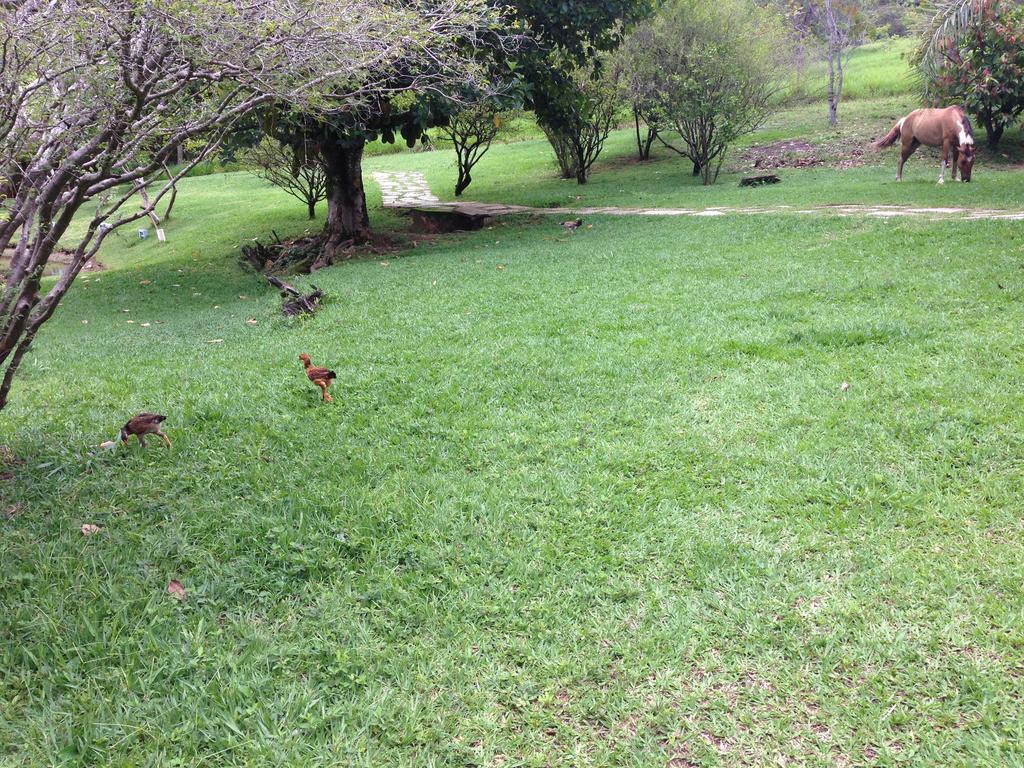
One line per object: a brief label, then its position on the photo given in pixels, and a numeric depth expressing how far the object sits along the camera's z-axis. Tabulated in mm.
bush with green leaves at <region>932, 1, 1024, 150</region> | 15477
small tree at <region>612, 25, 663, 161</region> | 17453
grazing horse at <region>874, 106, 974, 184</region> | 12961
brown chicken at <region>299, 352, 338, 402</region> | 4469
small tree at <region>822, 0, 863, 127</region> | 22500
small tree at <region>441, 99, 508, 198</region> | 15531
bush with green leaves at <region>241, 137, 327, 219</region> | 14859
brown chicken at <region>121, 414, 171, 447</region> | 3748
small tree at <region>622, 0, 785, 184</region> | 16266
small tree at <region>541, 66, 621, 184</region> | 13477
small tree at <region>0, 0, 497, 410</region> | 3127
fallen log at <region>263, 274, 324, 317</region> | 7445
